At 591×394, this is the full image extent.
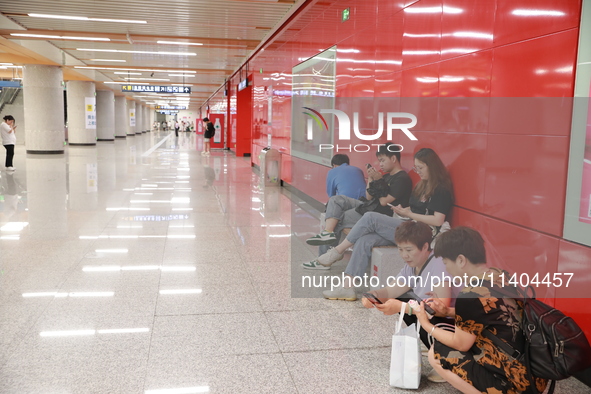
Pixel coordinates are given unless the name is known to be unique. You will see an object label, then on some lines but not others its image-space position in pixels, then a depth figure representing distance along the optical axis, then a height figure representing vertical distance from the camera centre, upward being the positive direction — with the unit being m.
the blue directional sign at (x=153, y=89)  26.84 +1.97
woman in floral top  2.41 -0.94
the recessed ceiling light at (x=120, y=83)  30.52 +2.51
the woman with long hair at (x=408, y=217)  4.38 -0.71
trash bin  12.48 -0.91
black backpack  2.21 -0.89
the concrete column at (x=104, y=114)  34.53 +0.70
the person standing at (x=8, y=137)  14.38 -0.41
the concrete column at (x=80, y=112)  27.78 +0.64
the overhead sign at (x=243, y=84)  18.69 +1.63
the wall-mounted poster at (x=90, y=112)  27.86 +0.67
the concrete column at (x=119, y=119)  41.81 +0.49
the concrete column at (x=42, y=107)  20.12 +0.63
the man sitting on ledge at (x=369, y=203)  4.85 -0.70
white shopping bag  2.81 -1.22
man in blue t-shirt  5.78 -0.56
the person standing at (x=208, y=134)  23.39 -0.28
